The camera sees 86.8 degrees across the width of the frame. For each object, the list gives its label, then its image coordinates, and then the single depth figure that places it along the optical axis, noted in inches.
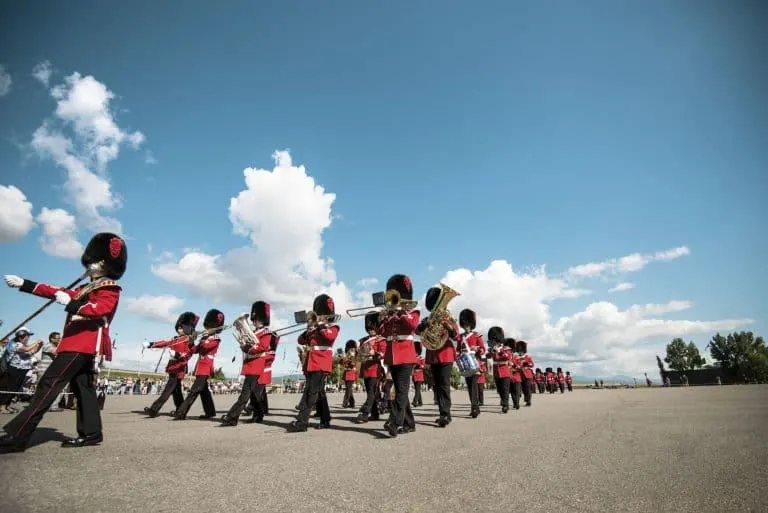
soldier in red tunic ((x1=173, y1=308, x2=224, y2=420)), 386.6
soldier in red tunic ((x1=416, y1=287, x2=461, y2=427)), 331.9
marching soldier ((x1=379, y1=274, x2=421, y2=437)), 276.2
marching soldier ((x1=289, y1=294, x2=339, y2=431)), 321.7
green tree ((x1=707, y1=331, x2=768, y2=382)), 3163.6
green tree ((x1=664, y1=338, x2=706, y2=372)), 3857.3
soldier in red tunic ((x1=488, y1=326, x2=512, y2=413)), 486.0
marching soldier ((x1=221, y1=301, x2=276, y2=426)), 345.1
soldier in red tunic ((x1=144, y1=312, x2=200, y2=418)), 416.9
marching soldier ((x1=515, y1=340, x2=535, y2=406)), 629.0
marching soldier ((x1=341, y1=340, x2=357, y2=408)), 635.5
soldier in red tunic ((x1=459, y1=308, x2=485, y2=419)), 418.0
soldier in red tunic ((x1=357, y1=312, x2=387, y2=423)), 406.6
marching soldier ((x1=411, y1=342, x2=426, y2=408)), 607.8
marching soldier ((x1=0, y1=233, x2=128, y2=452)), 204.4
